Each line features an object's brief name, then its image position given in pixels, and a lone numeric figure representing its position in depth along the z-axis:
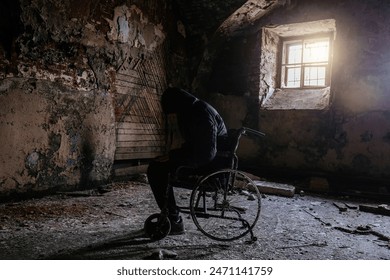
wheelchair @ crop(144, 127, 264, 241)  2.76
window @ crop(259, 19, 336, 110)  6.34
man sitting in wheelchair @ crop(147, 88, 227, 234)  2.67
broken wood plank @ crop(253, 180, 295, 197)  5.23
